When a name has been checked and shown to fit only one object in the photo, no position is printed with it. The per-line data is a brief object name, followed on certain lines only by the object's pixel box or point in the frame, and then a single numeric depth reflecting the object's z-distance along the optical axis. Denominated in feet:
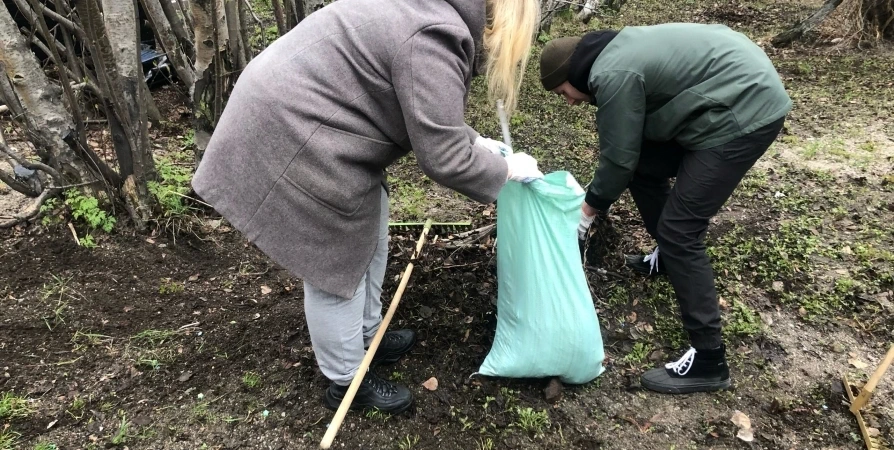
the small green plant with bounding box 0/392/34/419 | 6.07
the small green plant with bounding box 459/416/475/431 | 6.24
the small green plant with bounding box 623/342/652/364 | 7.26
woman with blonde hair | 4.03
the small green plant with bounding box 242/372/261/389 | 6.68
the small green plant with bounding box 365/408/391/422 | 6.30
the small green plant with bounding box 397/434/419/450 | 6.01
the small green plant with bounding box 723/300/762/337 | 7.64
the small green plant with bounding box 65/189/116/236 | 8.71
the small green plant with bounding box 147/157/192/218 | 9.11
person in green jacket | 5.82
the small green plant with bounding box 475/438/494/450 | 6.00
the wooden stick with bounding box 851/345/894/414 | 5.80
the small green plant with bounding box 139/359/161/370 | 6.82
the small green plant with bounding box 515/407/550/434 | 6.22
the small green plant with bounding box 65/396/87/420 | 6.17
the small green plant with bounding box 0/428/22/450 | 5.75
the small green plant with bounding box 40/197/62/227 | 8.79
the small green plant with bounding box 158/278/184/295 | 8.08
